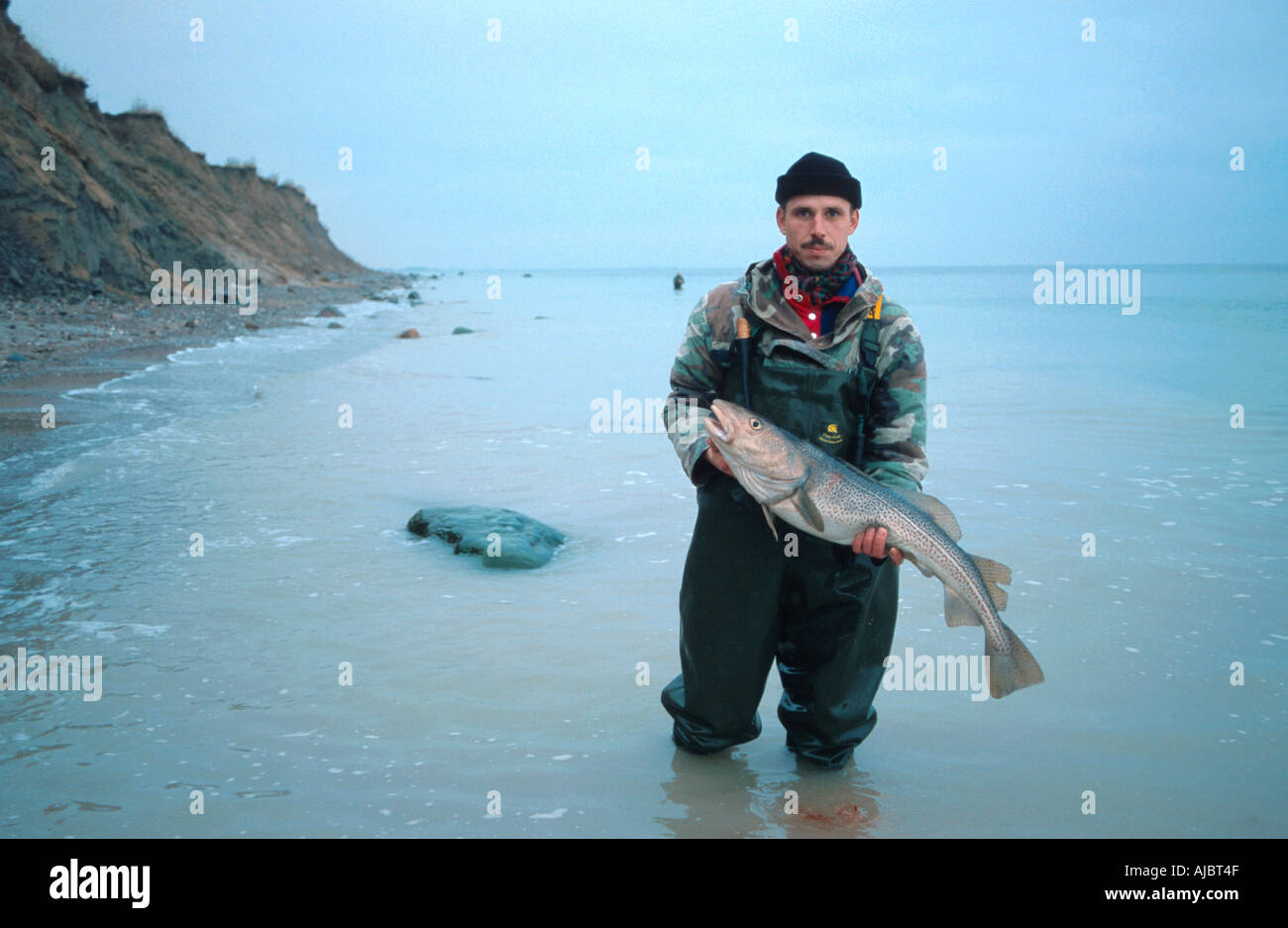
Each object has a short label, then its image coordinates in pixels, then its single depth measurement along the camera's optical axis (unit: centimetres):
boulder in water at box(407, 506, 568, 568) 656
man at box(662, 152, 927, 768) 370
